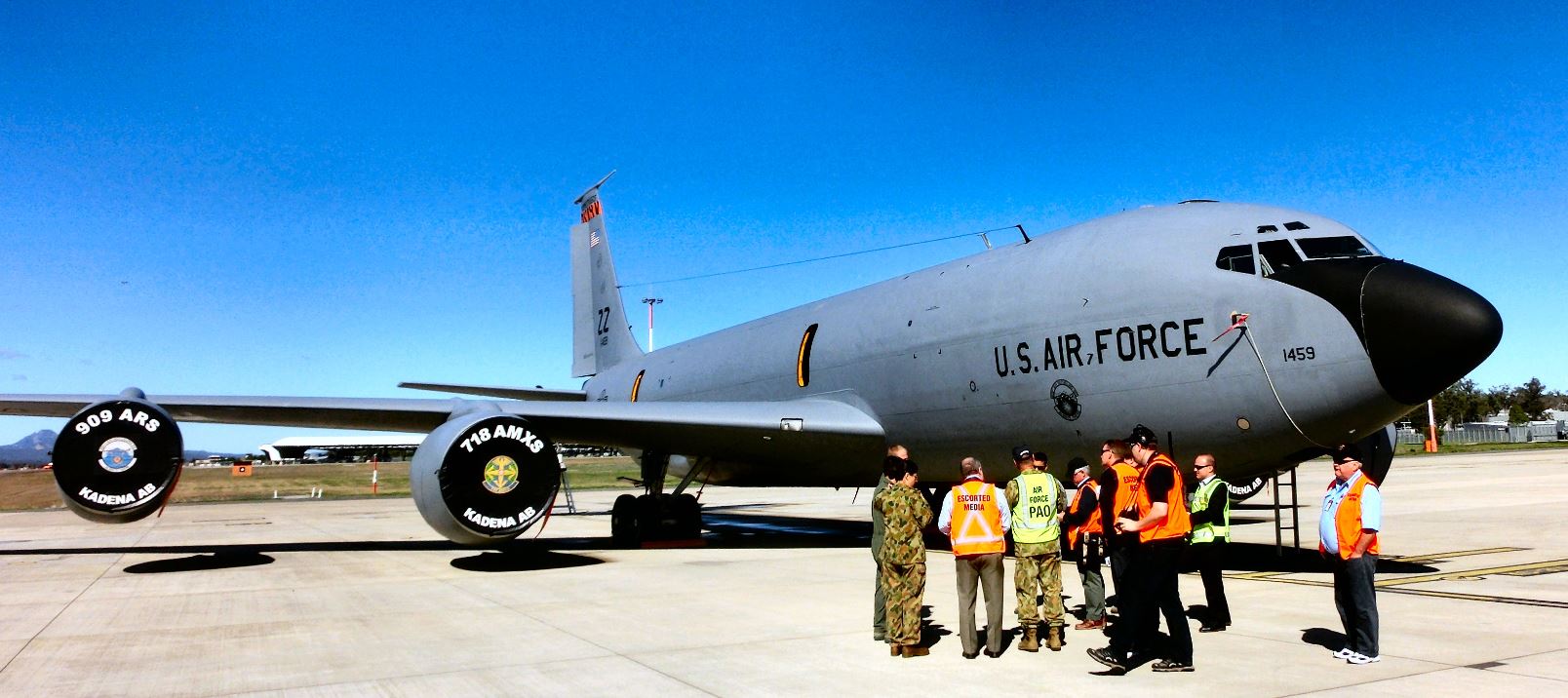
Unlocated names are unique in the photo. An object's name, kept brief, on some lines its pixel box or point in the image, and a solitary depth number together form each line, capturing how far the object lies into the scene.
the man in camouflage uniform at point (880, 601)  7.78
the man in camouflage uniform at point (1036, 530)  8.00
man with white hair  7.38
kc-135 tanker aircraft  9.88
